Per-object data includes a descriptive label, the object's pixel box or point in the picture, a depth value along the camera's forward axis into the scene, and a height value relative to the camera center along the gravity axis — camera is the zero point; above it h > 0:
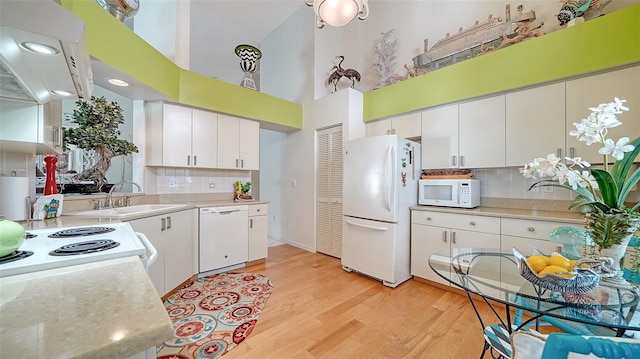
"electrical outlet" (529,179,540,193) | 2.41 -0.08
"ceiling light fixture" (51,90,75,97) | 1.16 +0.43
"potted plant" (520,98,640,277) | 1.00 -0.02
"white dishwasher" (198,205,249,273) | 2.76 -0.69
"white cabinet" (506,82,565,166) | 2.12 +0.53
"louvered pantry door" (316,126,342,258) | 3.53 -0.18
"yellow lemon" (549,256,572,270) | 1.04 -0.36
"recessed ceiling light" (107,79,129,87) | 2.22 +0.91
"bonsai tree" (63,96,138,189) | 2.05 +0.39
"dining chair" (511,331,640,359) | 0.52 -0.37
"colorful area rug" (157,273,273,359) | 1.63 -1.14
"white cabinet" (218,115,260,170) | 3.25 +0.52
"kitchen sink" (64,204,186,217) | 1.89 -0.28
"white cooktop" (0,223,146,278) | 0.74 -0.27
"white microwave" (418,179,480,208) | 2.50 -0.13
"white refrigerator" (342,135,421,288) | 2.59 -0.27
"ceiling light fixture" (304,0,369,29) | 2.08 +1.51
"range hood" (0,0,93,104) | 0.65 +0.42
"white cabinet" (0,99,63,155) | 1.23 +0.28
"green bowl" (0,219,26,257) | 0.76 -0.19
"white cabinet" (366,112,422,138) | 2.99 +0.72
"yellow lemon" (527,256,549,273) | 1.08 -0.37
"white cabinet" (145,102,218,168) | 2.76 +0.52
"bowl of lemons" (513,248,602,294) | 0.97 -0.38
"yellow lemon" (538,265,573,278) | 1.01 -0.38
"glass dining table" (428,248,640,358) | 0.88 -0.49
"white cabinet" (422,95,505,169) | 2.42 +0.50
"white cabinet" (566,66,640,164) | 1.83 +0.66
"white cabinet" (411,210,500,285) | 2.25 -0.54
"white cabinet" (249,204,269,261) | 3.16 -0.69
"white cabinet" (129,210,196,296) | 2.04 -0.64
